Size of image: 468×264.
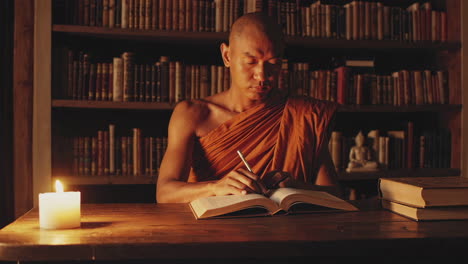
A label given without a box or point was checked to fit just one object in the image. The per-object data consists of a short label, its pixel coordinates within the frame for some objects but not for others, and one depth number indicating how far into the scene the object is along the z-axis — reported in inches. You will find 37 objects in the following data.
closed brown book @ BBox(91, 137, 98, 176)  86.1
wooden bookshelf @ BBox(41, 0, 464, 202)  84.4
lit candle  34.7
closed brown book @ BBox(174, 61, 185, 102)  88.0
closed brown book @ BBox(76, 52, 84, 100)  84.4
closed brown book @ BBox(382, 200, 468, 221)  38.8
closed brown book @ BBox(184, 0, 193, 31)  87.5
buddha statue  92.3
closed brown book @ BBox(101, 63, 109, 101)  85.4
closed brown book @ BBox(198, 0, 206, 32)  88.1
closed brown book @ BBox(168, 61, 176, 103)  88.0
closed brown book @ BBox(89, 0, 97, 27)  84.4
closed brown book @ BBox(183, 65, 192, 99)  88.5
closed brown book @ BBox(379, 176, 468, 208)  38.5
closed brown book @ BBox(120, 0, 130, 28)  85.0
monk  61.1
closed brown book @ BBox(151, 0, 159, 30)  86.0
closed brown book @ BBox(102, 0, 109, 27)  84.6
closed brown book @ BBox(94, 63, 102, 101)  85.3
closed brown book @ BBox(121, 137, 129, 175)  87.0
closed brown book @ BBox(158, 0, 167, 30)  86.4
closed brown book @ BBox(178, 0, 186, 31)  87.3
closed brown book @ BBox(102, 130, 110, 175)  86.3
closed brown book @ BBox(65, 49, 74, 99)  84.2
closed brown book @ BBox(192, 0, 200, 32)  87.7
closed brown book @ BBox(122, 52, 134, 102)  86.0
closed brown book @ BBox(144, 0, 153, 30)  85.8
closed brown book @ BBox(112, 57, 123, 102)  85.7
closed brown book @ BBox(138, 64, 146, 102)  86.8
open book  39.0
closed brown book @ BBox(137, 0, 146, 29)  85.6
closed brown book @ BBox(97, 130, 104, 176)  86.0
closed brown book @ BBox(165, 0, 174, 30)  86.6
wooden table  30.0
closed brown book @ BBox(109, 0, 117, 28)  84.8
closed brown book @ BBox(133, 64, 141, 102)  86.6
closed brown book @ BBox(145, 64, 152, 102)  87.0
